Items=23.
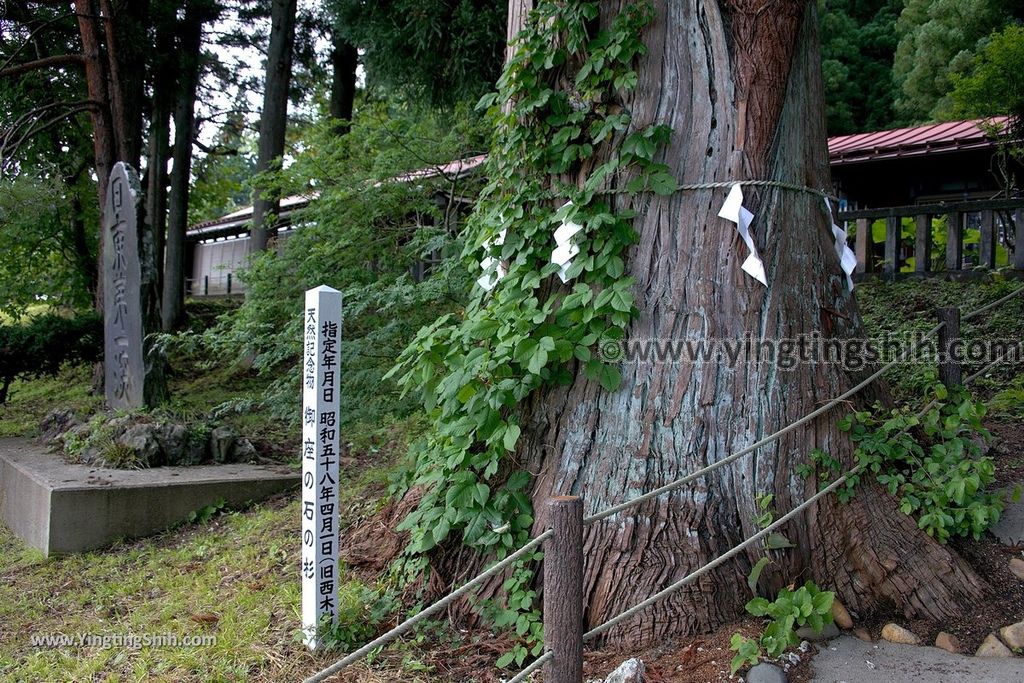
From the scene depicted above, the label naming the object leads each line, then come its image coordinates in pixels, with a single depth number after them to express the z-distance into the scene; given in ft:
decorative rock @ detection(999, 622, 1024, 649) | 10.88
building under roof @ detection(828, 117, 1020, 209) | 36.76
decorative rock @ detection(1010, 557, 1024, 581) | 12.21
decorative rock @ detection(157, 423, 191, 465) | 24.11
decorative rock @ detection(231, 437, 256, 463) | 25.64
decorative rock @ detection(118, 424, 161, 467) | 23.66
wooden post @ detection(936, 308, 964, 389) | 15.15
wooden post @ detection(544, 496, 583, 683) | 8.87
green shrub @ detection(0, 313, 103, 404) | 37.70
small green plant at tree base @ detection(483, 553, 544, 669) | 11.40
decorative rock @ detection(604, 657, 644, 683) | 10.14
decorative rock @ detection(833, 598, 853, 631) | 11.43
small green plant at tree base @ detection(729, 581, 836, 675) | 10.44
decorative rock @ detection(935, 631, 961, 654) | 10.94
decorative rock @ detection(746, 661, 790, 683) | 10.19
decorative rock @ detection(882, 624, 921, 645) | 11.12
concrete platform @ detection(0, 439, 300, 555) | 20.68
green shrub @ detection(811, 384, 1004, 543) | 12.11
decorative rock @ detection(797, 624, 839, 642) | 11.14
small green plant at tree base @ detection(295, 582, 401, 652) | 12.44
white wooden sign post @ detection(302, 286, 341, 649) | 12.41
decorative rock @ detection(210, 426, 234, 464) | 25.20
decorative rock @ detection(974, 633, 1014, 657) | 10.75
